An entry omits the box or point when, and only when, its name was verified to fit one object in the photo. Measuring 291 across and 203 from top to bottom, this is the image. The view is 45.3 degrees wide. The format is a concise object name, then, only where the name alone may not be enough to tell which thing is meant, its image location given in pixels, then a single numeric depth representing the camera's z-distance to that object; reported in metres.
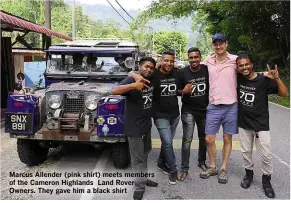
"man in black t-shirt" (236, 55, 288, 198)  4.49
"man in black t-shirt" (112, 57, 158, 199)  4.21
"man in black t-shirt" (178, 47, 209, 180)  4.87
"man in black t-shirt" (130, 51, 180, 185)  4.73
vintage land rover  5.05
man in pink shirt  4.75
